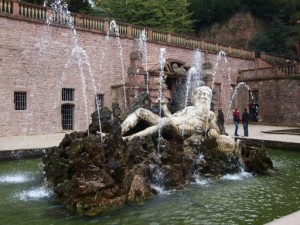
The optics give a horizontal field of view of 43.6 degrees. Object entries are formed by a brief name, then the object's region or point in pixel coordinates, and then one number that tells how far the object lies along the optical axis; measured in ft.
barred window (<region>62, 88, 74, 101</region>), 69.85
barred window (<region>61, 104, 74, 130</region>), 70.69
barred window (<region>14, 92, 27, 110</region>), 62.59
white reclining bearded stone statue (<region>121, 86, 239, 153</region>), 32.27
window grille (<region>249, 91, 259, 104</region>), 106.01
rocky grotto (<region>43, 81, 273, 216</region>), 23.38
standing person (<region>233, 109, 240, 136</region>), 63.70
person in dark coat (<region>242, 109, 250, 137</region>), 60.95
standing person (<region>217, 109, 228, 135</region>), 38.52
